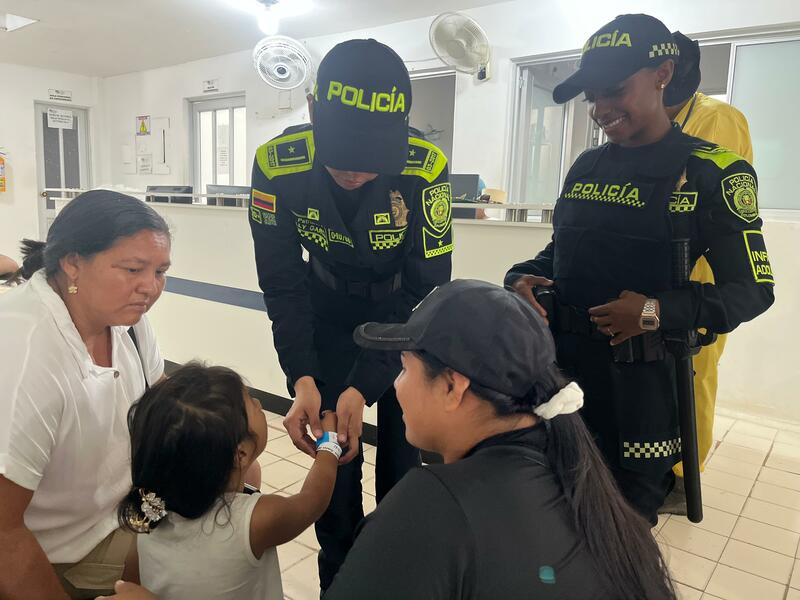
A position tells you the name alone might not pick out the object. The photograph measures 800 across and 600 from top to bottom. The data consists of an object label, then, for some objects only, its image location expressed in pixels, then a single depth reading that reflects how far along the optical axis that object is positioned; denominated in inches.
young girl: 43.2
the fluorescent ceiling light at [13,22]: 254.7
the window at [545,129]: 217.3
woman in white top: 41.1
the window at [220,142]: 315.6
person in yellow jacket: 86.3
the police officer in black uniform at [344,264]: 53.3
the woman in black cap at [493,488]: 26.3
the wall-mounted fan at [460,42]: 194.1
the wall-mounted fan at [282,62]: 227.8
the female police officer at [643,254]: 48.9
